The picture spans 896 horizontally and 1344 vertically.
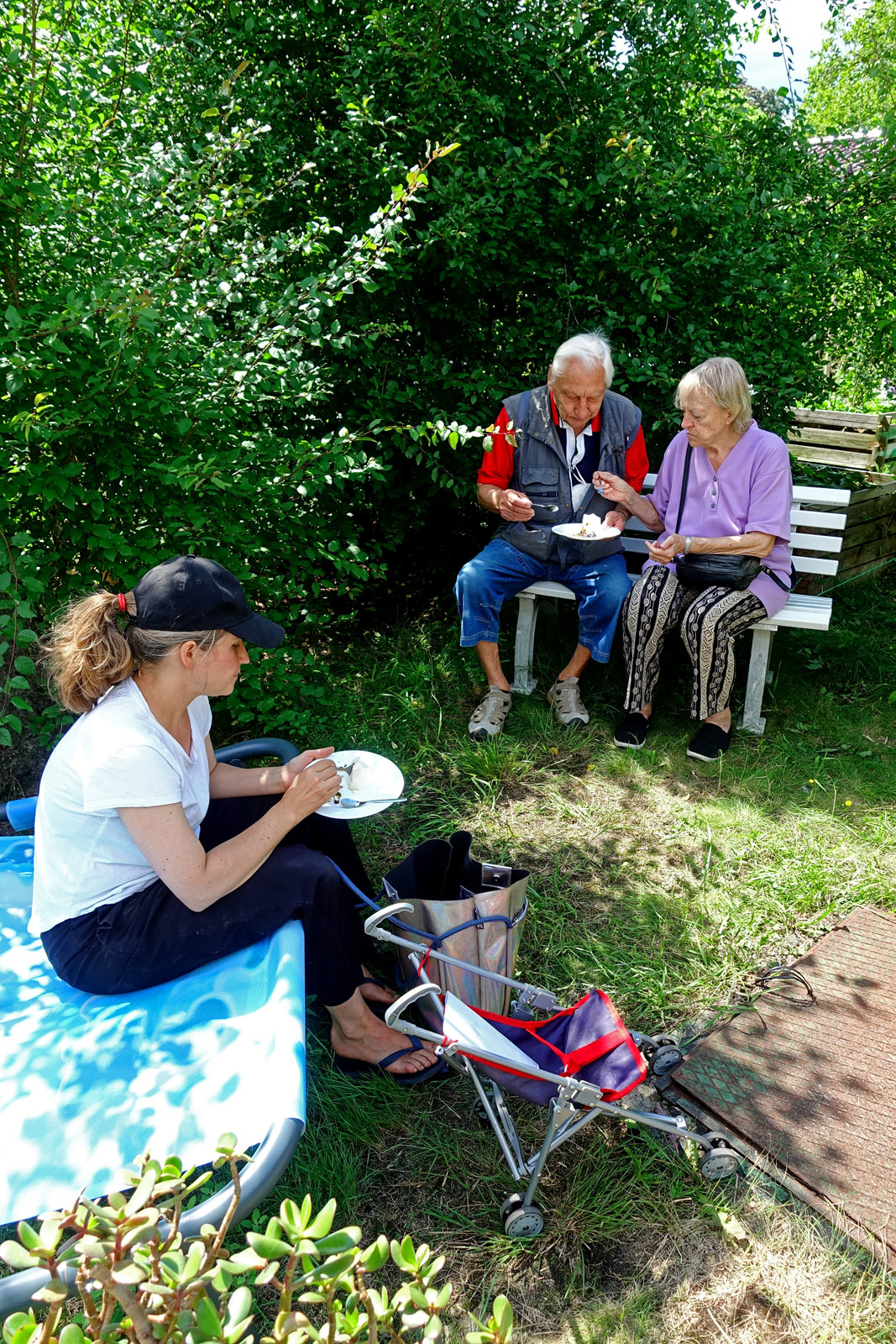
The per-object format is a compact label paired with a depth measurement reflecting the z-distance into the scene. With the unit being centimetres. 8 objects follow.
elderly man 443
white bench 430
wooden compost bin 573
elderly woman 417
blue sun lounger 192
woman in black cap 225
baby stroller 214
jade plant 105
